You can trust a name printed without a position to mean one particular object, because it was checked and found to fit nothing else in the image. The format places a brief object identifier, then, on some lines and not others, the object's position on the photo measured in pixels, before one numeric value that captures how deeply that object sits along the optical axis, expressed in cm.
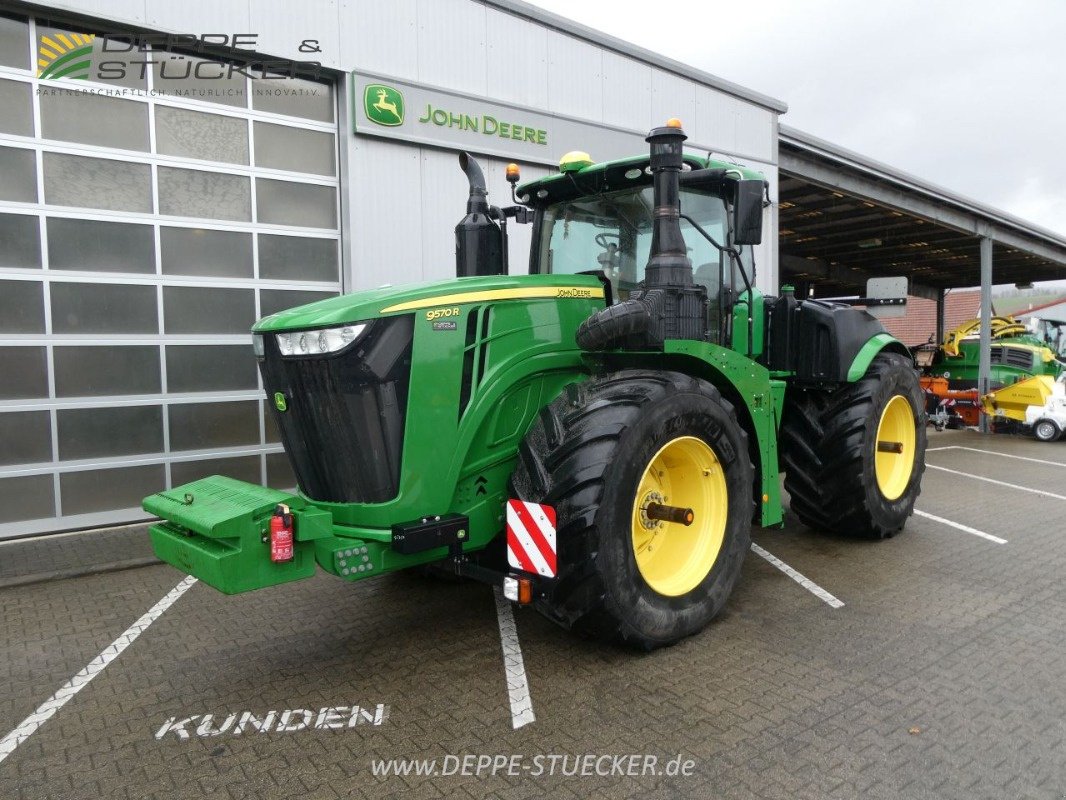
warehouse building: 616
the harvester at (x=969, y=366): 1428
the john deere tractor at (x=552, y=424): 337
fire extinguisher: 315
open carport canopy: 1310
